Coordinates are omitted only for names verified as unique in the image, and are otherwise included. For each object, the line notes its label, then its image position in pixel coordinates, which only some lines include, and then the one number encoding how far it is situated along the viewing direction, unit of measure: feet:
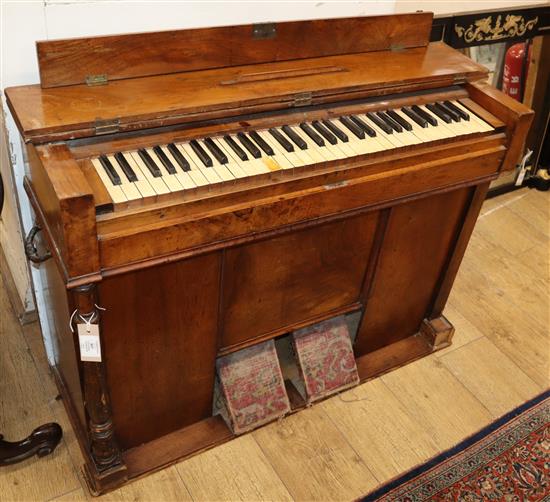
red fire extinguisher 9.48
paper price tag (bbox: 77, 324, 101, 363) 4.71
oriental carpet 6.21
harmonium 4.56
